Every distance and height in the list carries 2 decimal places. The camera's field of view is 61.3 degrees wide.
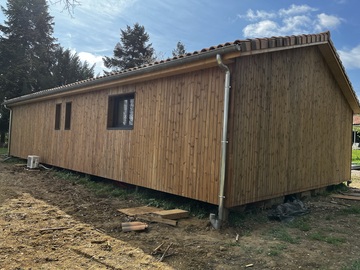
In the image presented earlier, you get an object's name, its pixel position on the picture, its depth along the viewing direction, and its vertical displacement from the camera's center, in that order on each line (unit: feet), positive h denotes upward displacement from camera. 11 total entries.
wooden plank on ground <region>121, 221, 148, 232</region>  15.21 -4.55
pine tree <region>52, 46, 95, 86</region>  94.94 +20.33
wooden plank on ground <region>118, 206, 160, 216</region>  17.92 -4.53
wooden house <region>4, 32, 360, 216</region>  17.48 +1.36
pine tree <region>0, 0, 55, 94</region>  85.51 +26.26
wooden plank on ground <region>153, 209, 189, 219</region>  16.85 -4.27
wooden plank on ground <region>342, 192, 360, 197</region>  28.17 -4.28
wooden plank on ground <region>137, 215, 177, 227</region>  16.32 -4.51
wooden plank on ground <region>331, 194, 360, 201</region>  26.05 -4.27
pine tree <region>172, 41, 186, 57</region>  131.68 +39.40
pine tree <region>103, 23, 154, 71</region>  113.19 +32.30
